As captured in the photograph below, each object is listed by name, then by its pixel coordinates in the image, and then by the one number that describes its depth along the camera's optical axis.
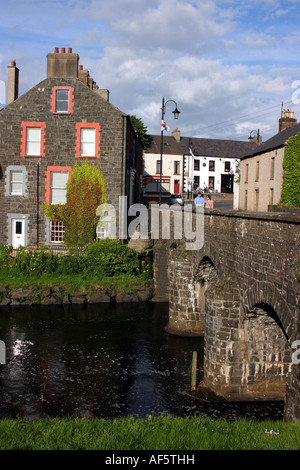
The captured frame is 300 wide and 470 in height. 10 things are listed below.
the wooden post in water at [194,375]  15.51
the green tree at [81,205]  31.05
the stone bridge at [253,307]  10.43
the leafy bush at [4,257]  29.66
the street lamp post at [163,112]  30.91
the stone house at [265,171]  34.81
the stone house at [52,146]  30.84
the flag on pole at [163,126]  30.89
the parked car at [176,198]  55.50
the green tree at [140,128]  63.06
